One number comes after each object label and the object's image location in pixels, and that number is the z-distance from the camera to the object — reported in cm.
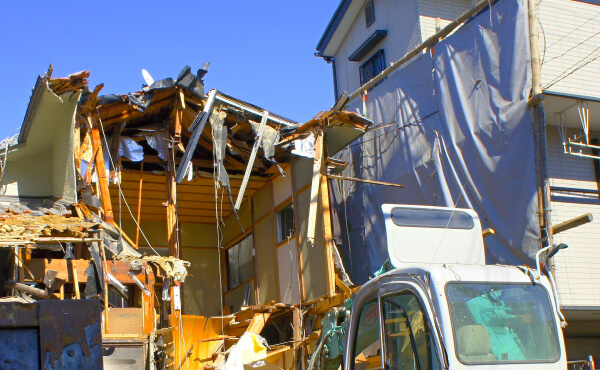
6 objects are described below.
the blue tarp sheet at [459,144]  1052
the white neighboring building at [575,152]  1163
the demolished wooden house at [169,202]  1031
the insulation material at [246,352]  1134
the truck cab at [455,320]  575
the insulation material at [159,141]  1405
